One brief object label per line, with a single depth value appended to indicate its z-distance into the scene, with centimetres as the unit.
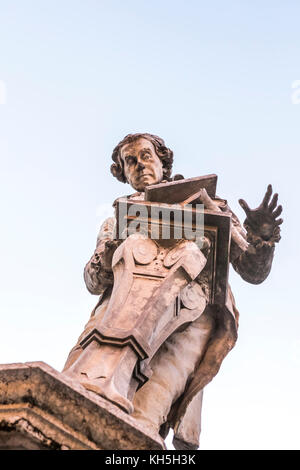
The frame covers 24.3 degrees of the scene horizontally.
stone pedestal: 370
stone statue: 513
